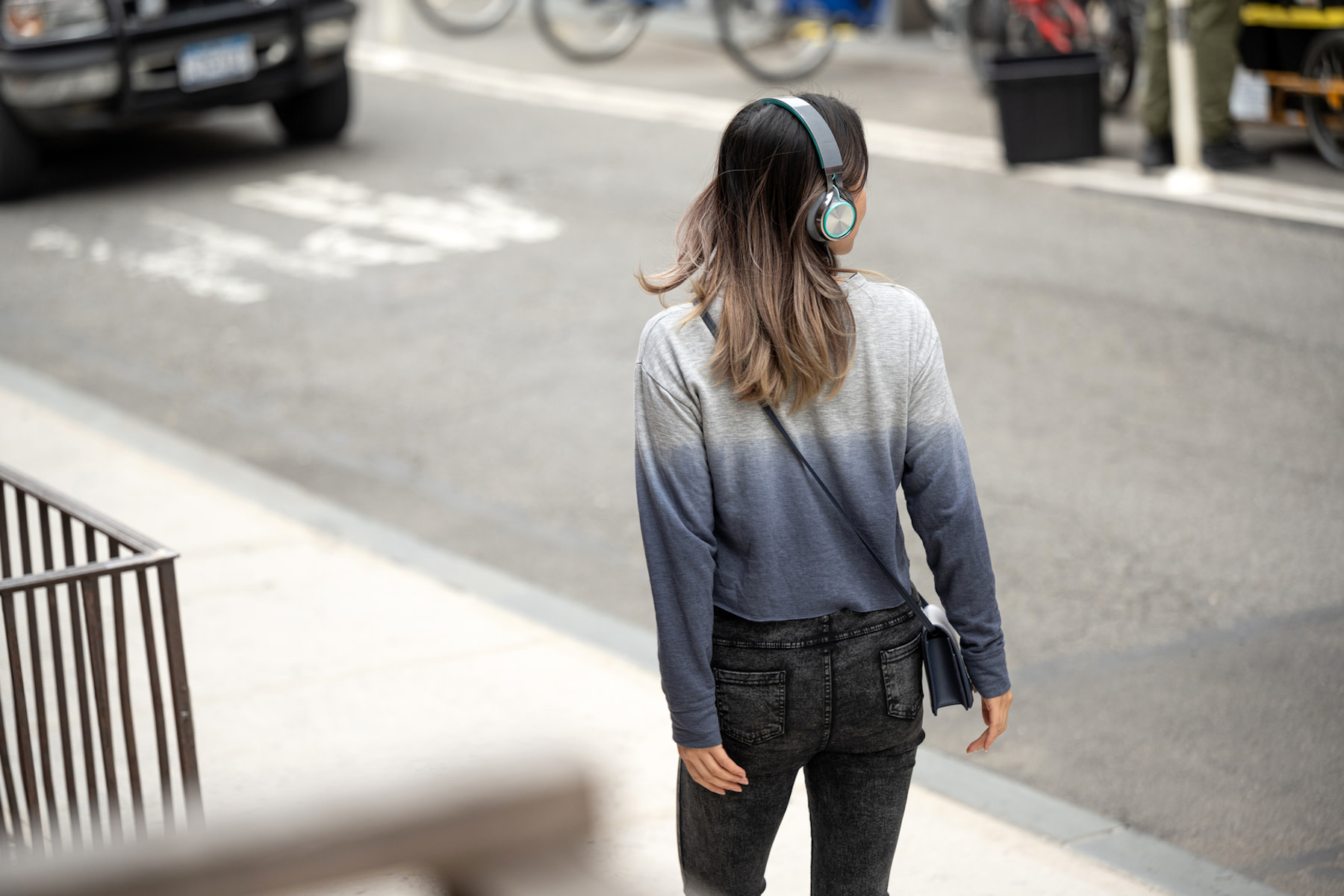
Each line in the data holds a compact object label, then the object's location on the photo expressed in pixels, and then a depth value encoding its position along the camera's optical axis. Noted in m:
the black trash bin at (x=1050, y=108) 10.38
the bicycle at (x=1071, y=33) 11.91
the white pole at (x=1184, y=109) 9.56
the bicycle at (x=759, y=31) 14.50
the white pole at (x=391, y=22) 15.92
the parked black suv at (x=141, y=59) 9.82
